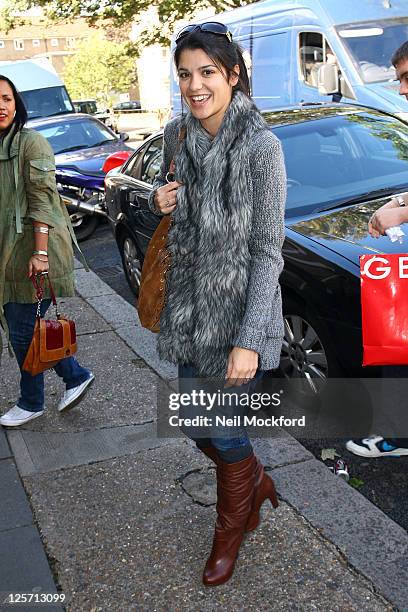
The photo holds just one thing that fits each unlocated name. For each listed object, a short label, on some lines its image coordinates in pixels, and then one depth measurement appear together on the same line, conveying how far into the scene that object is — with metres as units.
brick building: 95.81
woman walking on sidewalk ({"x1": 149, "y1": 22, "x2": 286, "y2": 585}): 2.26
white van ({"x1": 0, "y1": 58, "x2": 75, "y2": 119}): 14.61
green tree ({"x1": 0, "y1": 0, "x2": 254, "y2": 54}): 22.26
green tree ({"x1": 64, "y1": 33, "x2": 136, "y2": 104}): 56.91
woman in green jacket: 3.49
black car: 3.59
